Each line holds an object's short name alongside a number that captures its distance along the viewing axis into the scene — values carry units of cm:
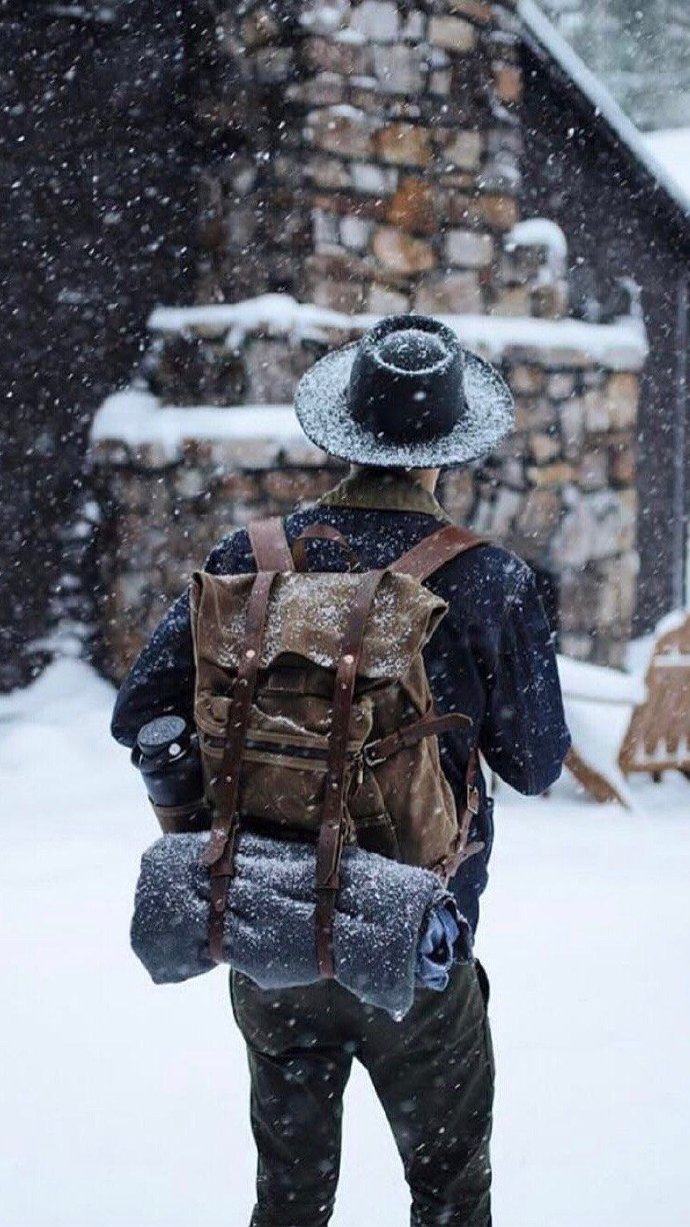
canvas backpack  370
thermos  388
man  388
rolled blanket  367
